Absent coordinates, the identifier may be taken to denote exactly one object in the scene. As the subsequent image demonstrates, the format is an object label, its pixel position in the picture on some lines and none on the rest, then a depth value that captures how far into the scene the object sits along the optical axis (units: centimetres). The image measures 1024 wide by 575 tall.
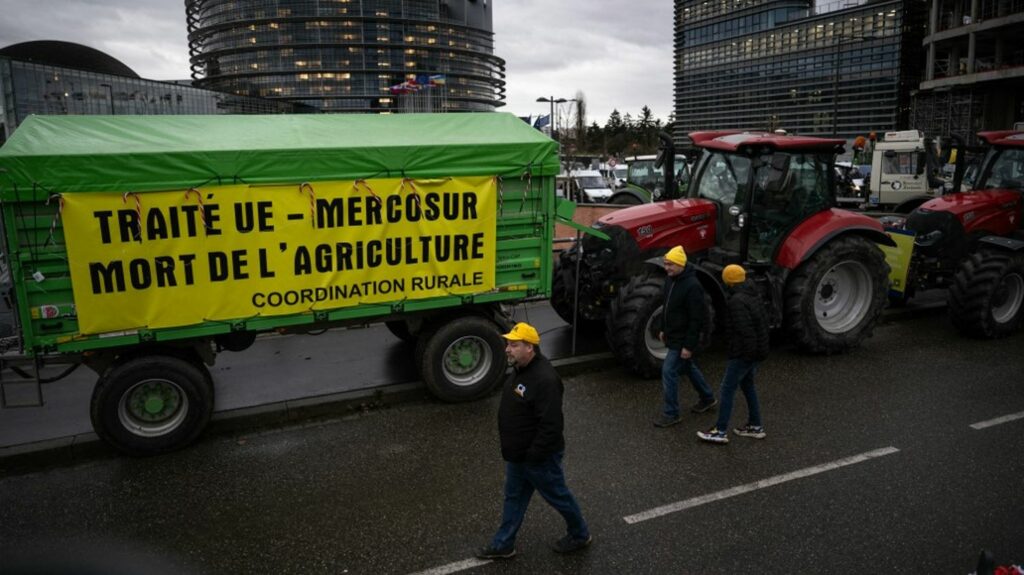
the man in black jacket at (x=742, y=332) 592
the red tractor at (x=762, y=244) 828
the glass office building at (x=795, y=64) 8962
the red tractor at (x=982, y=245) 920
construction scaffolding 4644
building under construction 4353
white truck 2039
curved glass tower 12581
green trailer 564
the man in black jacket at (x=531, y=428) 414
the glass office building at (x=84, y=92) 5330
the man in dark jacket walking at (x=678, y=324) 634
